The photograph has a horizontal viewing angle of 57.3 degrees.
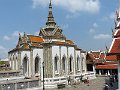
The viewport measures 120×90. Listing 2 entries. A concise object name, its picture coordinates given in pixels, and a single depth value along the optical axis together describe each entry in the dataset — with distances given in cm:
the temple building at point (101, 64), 2274
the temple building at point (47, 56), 1714
